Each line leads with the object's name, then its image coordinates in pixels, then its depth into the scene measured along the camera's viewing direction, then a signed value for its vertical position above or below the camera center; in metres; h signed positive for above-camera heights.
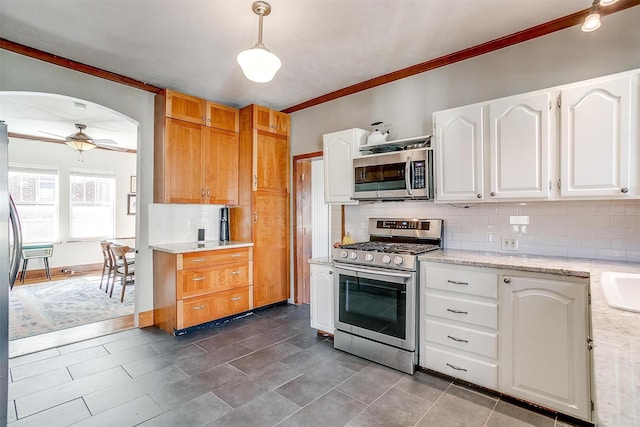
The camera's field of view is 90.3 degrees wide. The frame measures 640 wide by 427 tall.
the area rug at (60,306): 3.69 -1.26
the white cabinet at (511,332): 1.88 -0.78
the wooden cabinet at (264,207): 4.05 +0.11
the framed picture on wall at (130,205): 7.36 +0.24
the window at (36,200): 6.03 +0.31
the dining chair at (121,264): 4.66 -0.75
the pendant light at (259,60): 2.10 +1.04
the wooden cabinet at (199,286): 3.31 -0.79
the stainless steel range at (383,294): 2.53 -0.67
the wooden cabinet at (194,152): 3.53 +0.75
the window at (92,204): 6.70 +0.25
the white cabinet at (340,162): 3.31 +0.57
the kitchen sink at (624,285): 1.52 -0.36
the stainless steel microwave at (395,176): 2.77 +0.37
